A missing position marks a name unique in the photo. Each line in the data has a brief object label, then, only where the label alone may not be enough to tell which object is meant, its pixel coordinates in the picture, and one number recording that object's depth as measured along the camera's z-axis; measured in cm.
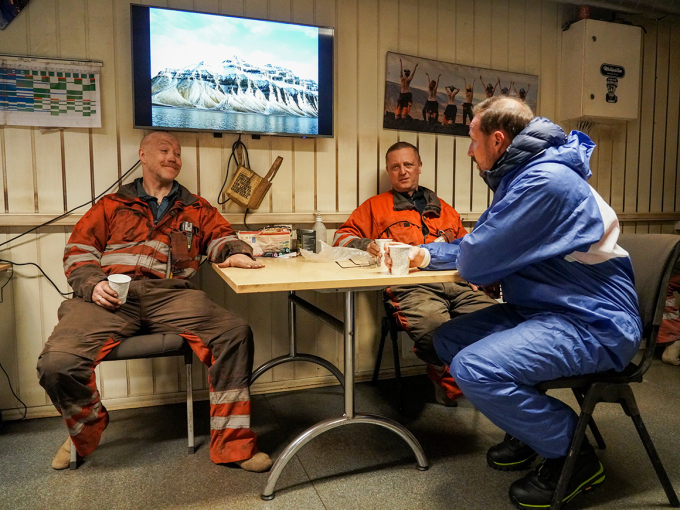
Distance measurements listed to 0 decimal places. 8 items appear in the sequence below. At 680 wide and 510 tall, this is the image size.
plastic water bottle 268
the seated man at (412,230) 246
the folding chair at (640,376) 158
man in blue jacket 154
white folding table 158
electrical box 328
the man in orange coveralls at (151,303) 190
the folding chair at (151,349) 199
